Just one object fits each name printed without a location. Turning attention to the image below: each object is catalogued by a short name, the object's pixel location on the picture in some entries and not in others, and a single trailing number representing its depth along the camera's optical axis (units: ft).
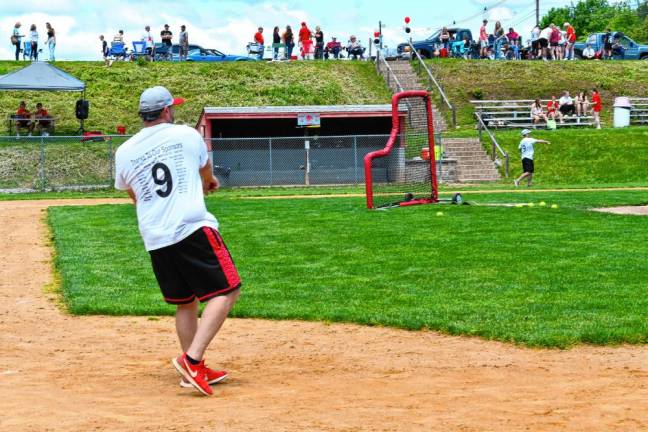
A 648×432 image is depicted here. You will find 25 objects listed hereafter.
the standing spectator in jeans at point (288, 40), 182.29
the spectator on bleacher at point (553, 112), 150.10
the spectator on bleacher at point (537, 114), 148.56
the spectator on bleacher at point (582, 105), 154.30
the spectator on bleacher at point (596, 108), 150.92
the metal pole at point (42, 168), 113.91
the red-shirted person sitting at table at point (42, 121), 134.82
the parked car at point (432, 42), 187.83
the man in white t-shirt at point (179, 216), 23.24
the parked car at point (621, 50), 198.59
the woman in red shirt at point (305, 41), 183.21
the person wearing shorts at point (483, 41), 187.94
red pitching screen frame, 70.74
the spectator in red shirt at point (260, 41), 182.39
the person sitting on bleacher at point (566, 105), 151.12
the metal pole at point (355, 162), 120.57
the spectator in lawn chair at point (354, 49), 186.85
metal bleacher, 149.69
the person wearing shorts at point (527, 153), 105.50
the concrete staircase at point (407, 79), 155.31
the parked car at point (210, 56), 185.78
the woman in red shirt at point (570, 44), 191.31
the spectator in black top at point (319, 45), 186.29
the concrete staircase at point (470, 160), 127.13
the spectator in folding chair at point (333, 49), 188.34
